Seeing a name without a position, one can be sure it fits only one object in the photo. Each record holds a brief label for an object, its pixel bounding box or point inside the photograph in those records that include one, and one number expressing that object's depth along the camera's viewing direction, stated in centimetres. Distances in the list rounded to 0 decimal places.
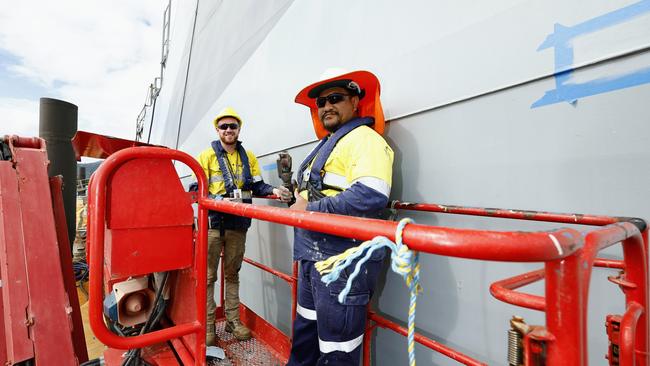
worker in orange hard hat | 141
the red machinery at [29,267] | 157
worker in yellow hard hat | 256
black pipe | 406
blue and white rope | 56
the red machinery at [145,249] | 127
